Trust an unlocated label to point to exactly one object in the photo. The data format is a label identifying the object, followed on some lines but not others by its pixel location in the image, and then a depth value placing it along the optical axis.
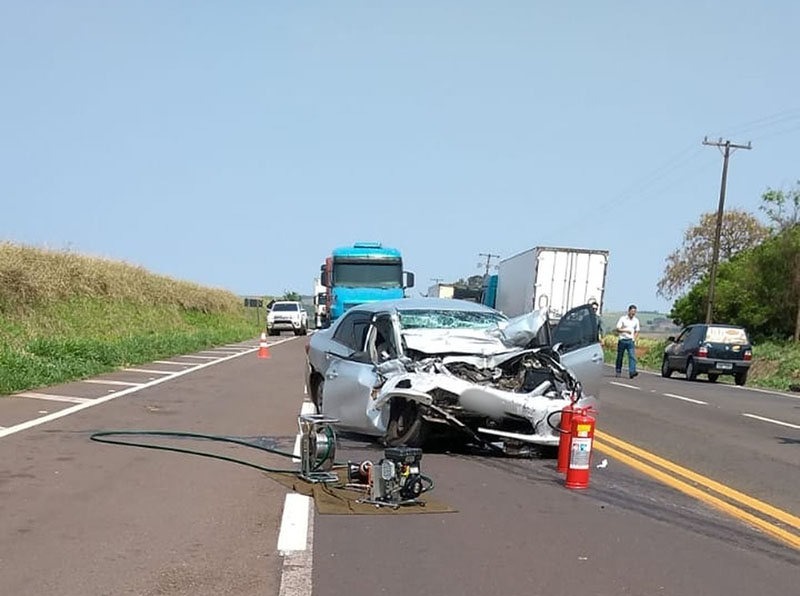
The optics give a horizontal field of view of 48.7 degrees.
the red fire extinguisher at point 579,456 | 7.49
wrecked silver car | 8.61
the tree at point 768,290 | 42.62
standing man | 22.84
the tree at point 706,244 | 69.38
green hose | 8.68
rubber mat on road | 6.48
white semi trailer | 27.39
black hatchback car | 24.94
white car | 48.00
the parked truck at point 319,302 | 35.34
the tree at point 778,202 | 49.75
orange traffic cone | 24.76
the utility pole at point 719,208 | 41.16
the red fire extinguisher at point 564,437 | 8.09
